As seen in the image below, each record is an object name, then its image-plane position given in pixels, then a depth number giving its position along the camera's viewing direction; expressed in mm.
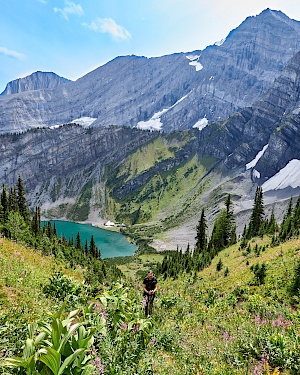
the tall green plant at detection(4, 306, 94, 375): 3691
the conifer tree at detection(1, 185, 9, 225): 63531
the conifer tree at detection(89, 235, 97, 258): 73888
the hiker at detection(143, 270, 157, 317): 11328
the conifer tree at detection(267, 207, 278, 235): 45272
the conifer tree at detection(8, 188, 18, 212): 70625
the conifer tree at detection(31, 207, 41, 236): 58609
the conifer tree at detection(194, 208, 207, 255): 71138
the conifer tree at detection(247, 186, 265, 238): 70812
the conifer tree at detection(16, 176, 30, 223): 78000
